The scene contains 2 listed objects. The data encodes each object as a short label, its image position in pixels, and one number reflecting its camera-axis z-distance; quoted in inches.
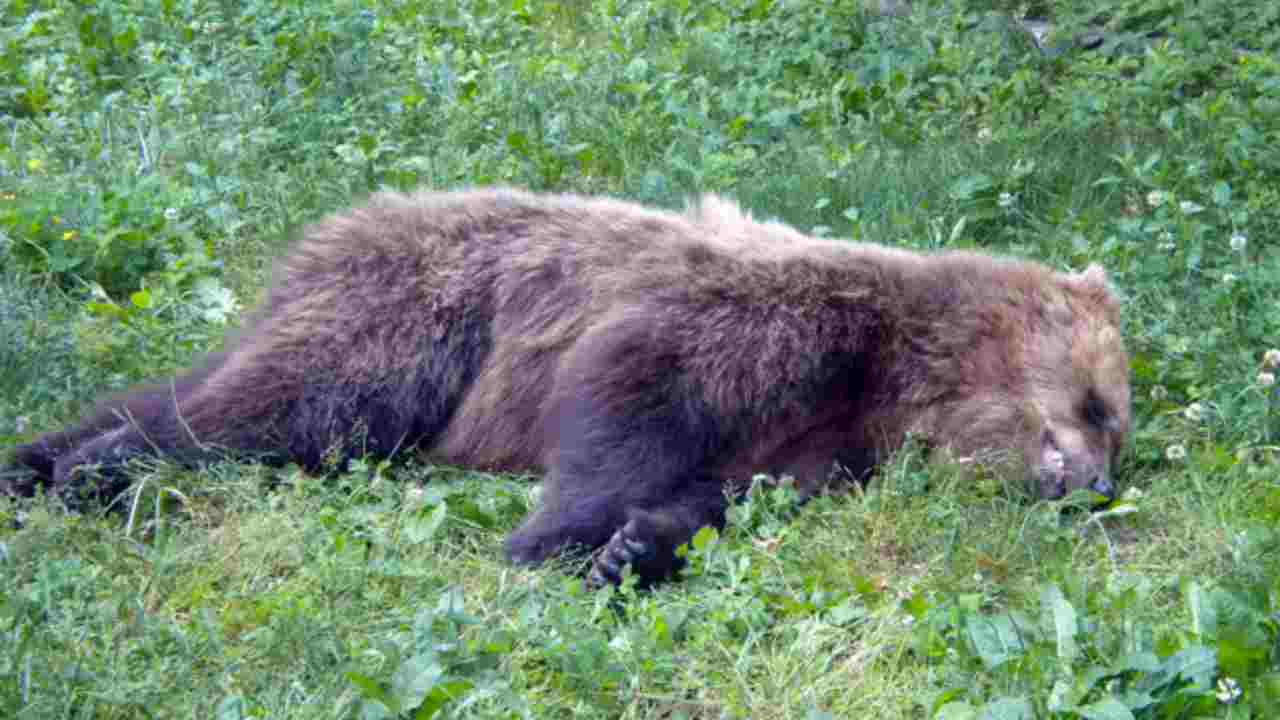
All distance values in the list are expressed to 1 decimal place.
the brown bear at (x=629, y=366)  232.5
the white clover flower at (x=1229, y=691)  166.2
